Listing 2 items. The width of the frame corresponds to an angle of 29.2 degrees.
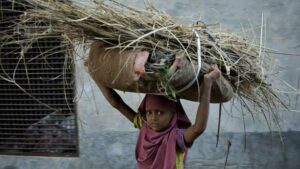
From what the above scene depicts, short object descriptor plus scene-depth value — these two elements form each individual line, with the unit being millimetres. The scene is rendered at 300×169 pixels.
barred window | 5879
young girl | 3076
